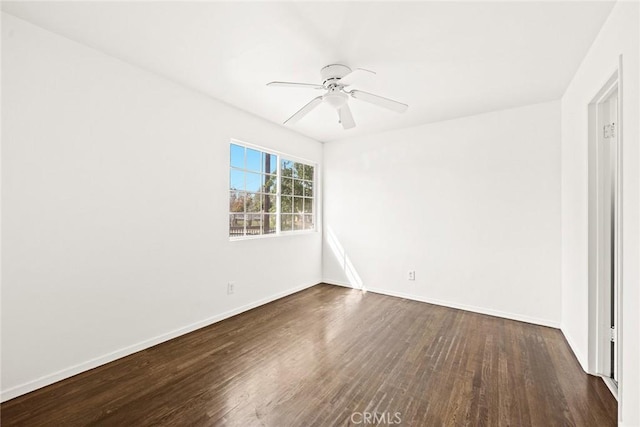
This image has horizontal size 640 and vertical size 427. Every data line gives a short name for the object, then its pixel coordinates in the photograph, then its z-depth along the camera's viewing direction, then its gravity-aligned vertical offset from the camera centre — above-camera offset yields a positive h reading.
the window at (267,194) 3.48 +0.30
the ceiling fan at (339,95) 2.24 +1.00
